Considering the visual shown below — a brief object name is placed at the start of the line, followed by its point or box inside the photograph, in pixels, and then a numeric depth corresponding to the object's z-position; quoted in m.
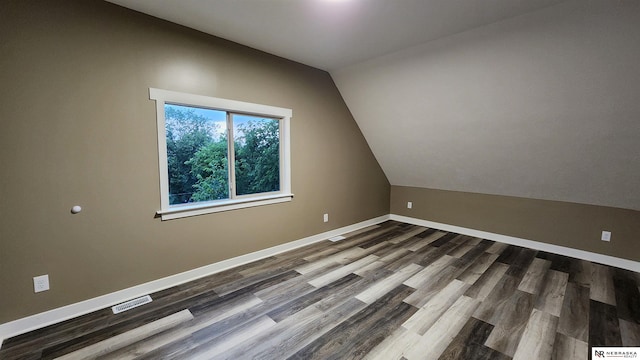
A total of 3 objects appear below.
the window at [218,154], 2.59
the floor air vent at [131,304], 2.23
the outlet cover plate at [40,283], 1.99
